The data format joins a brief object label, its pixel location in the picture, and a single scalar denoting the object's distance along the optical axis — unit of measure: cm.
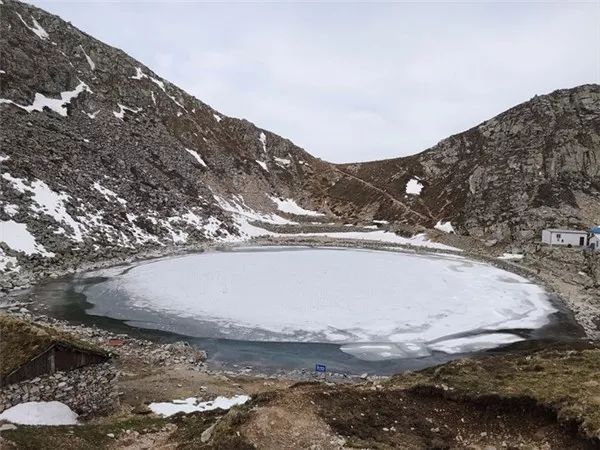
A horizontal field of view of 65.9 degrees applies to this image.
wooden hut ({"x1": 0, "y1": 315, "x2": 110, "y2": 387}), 1464
